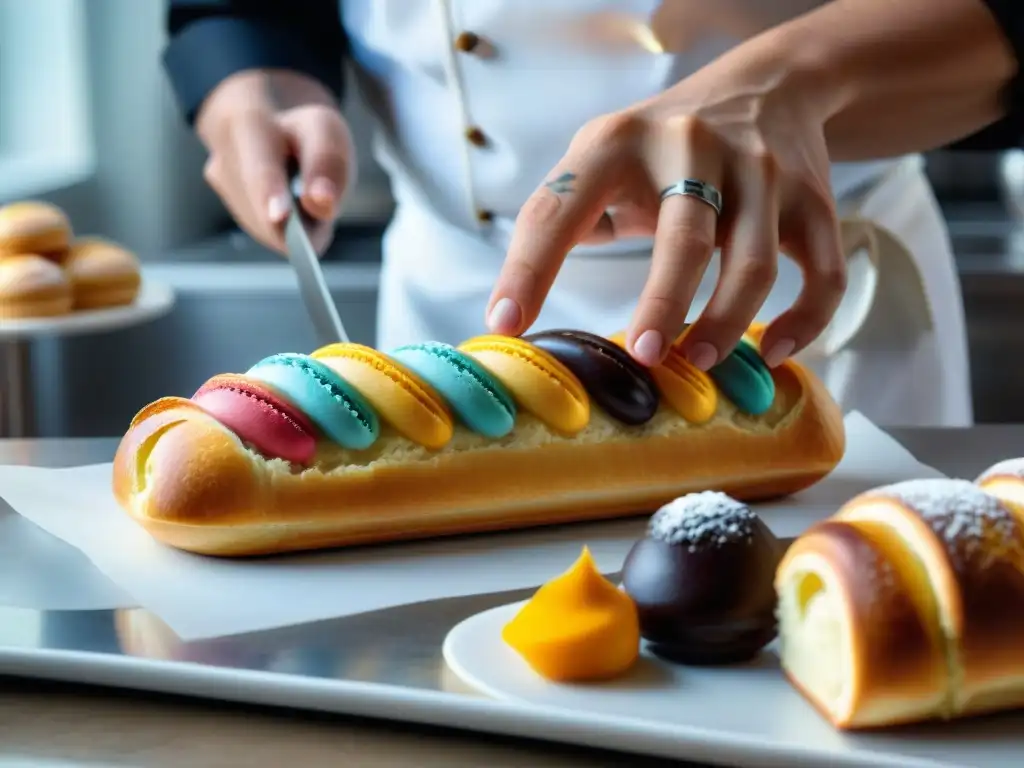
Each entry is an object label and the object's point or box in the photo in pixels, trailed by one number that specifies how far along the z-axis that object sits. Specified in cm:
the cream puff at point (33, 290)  173
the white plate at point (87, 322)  158
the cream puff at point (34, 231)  194
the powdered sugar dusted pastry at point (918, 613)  55
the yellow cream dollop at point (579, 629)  59
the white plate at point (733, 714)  54
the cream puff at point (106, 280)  180
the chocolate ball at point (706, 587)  61
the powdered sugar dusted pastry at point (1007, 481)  63
